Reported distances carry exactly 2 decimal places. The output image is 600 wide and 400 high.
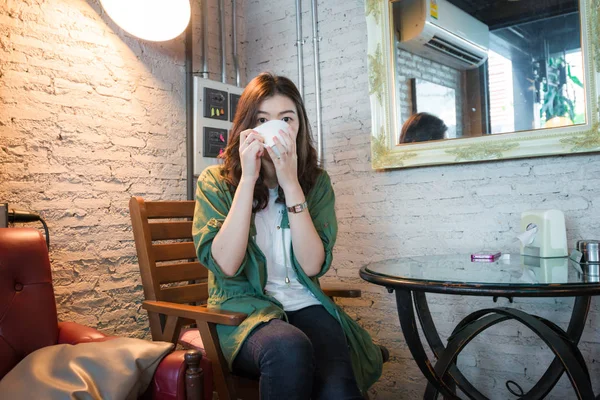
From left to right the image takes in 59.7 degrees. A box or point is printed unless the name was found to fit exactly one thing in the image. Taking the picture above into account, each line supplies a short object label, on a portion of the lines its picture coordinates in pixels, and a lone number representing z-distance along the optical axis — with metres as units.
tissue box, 1.85
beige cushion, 1.19
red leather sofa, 1.34
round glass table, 1.36
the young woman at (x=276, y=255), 1.39
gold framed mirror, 2.05
